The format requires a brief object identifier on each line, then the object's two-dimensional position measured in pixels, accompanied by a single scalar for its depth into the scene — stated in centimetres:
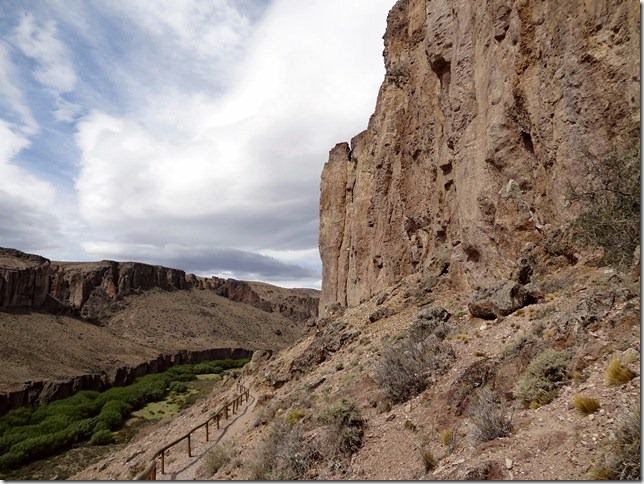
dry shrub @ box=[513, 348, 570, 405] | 646
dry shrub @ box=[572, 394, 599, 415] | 551
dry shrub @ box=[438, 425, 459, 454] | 643
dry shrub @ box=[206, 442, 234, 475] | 1088
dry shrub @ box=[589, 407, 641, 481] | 424
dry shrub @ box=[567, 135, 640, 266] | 880
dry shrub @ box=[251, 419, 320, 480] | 773
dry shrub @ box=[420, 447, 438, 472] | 627
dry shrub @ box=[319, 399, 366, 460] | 783
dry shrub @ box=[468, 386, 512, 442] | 591
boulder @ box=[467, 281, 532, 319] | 1144
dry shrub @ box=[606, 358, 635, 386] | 568
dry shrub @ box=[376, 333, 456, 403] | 917
